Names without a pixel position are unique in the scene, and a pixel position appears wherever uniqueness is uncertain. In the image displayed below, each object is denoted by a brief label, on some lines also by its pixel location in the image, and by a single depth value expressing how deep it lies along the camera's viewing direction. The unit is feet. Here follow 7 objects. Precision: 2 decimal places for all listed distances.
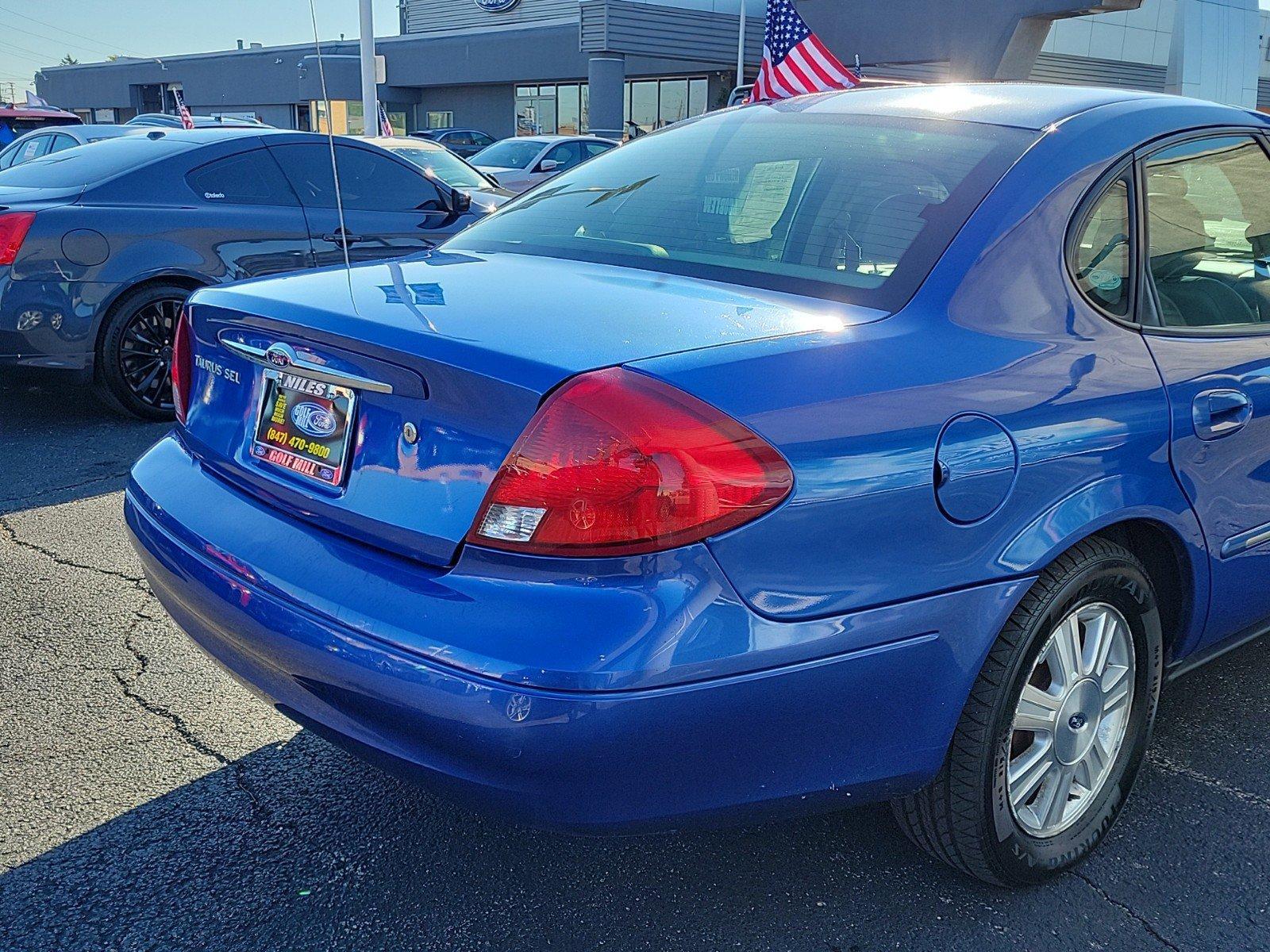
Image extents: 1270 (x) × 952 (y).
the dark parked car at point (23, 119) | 49.97
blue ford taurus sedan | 6.09
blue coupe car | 18.98
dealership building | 74.64
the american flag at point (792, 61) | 24.13
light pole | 58.70
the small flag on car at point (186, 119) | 40.14
